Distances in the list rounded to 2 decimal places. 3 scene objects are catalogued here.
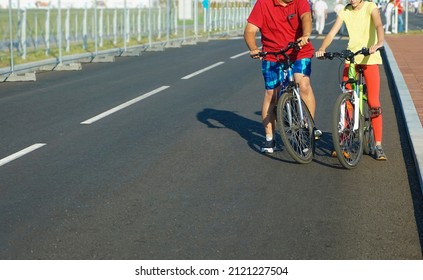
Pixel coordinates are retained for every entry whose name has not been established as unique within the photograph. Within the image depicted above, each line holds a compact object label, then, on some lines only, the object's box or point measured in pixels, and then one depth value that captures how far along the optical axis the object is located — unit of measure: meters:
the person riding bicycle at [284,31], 19.69
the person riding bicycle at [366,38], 19.34
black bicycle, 19.25
